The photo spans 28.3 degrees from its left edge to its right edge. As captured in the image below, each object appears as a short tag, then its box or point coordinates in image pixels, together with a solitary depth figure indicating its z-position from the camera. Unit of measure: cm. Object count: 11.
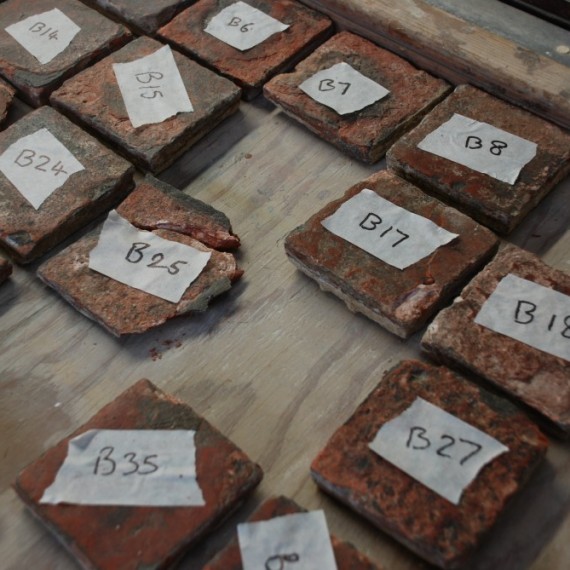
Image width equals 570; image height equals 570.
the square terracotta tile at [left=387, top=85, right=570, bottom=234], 69
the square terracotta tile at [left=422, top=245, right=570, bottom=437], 61
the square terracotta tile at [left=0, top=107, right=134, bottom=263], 72
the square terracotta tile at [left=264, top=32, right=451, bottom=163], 75
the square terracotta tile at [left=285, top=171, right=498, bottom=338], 65
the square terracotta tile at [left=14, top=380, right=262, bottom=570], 56
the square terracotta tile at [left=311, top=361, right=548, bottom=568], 56
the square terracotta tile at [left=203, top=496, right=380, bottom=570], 55
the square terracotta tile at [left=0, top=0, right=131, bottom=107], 81
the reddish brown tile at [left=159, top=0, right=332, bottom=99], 81
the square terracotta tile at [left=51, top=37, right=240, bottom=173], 76
